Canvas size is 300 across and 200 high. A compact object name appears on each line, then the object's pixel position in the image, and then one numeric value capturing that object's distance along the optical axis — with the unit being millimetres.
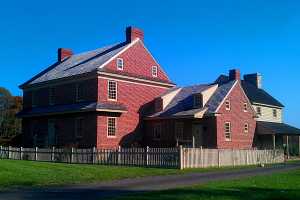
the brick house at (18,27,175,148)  40156
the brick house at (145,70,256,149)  40156
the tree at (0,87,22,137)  73188
